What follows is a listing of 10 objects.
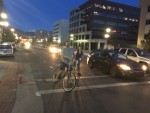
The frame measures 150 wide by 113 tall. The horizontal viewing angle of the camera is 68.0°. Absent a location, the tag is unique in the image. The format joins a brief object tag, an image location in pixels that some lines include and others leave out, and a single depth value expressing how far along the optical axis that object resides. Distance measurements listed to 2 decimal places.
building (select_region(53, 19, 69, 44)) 69.97
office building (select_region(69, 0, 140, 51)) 44.47
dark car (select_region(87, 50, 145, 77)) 6.03
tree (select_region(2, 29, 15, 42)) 37.89
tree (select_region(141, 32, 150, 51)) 17.07
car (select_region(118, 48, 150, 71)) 7.84
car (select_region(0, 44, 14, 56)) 12.78
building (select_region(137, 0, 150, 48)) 22.23
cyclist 4.60
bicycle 4.43
